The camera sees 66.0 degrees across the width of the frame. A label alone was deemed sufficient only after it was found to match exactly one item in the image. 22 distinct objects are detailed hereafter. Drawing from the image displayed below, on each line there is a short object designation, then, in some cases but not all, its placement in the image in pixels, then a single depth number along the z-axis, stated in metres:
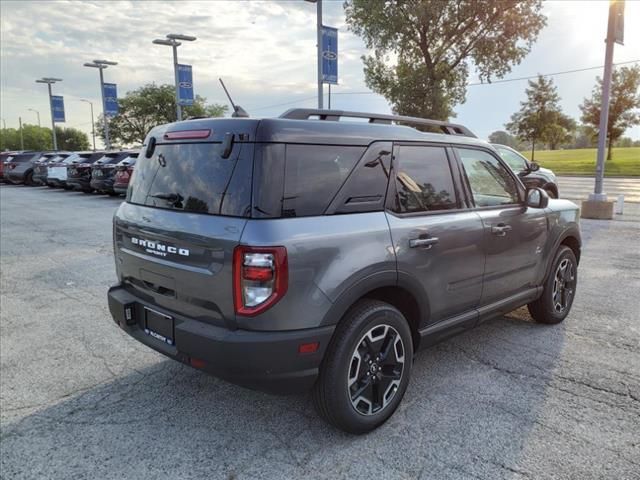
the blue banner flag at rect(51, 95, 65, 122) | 36.34
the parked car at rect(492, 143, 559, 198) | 11.84
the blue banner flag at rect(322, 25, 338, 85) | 14.00
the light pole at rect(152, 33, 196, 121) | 20.15
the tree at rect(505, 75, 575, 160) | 36.72
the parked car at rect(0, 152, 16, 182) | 26.63
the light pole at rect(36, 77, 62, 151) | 35.84
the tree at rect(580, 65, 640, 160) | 33.66
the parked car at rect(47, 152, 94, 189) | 21.10
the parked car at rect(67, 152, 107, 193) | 18.88
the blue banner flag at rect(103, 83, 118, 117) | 28.88
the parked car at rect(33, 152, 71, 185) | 22.48
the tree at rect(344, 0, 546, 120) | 21.23
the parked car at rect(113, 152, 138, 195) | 15.34
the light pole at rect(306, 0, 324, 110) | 14.00
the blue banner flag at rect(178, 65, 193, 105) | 20.14
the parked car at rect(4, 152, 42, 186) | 25.06
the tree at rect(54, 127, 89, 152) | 90.56
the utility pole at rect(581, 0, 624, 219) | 11.70
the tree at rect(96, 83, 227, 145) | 54.84
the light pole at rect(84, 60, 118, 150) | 28.61
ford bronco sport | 2.52
